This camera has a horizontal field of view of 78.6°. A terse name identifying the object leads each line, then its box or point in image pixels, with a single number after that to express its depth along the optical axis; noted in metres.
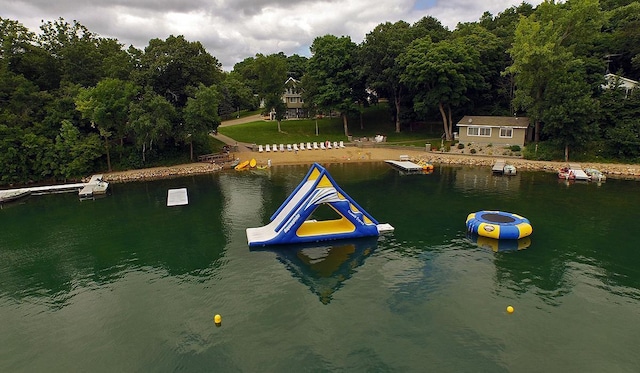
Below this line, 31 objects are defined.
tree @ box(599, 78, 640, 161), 50.53
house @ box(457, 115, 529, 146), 57.66
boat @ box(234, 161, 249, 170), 55.74
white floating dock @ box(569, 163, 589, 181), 44.59
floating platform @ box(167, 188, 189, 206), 38.66
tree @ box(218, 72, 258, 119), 93.19
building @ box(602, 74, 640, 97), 55.81
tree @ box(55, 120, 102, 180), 49.03
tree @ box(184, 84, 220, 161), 51.66
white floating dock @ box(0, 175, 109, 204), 42.41
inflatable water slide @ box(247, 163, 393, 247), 27.38
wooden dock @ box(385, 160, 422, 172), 52.25
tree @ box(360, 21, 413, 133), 67.88
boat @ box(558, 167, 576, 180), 45.06
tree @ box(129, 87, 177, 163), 49.06
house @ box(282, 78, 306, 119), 95.69
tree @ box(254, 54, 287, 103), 69.75
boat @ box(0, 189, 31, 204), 41.72
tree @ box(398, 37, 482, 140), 61.59
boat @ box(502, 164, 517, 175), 48.66
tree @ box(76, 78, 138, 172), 48.06
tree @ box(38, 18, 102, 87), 56.28
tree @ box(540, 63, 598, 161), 49.56
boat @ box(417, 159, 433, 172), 52.78
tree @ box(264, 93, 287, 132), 71.62
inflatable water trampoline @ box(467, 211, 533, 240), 27.78
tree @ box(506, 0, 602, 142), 51.03
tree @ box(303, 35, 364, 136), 70.31
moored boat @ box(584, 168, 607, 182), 44.47
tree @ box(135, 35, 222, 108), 54.66
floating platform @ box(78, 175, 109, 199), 42.50
